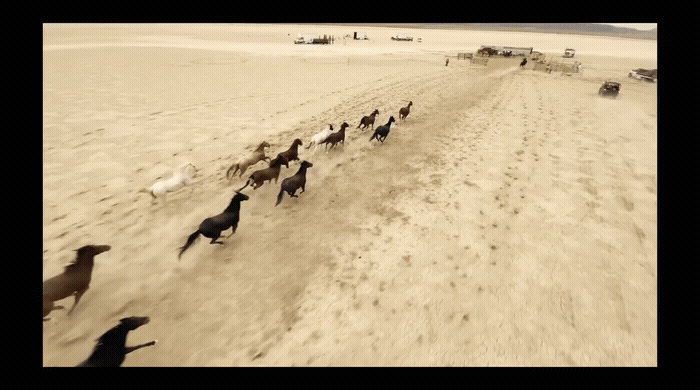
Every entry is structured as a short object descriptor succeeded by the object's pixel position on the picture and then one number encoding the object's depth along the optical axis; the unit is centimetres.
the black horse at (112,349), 356
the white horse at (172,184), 689
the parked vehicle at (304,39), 5481
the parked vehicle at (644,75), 2465
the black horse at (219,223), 552
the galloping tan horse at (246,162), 816
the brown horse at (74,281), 405
